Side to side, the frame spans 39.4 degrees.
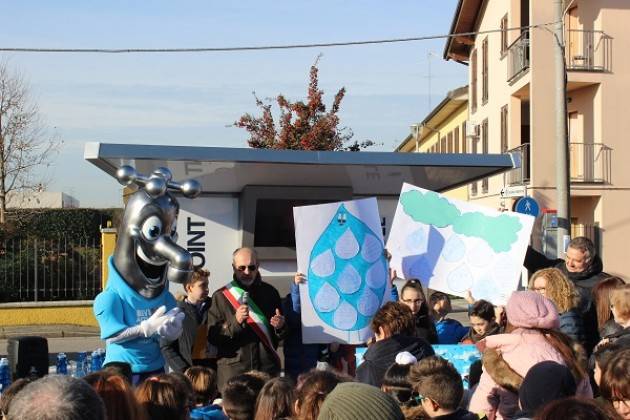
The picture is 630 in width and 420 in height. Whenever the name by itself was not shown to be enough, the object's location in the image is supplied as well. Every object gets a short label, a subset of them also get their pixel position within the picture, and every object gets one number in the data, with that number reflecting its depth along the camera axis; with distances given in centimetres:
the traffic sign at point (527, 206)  1387
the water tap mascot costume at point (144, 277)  584
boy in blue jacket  694
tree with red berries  2759
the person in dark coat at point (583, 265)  629
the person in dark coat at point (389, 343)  492
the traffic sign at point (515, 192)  1410
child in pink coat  436
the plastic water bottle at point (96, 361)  656
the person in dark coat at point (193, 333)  618
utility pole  1345
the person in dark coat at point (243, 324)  634
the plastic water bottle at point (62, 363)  628
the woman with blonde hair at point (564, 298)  536
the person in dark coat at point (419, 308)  639
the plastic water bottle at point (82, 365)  673
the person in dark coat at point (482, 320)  622
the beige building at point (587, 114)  2339
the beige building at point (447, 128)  3522
